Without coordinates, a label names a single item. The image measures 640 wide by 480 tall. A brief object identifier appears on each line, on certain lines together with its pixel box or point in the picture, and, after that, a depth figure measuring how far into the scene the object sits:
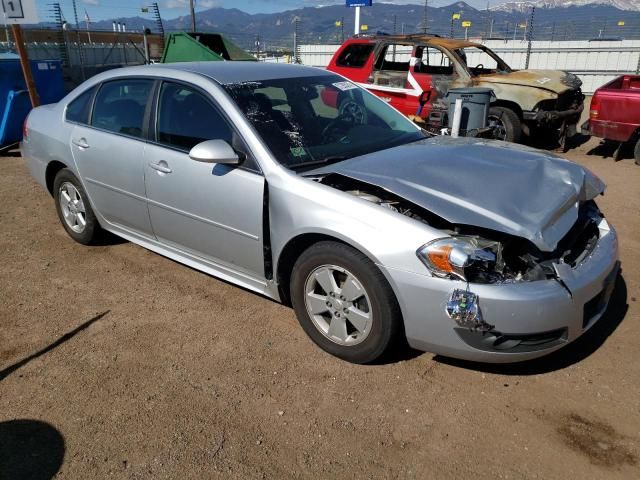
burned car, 8.37
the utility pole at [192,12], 28.16
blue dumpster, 8.83
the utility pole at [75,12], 21.38
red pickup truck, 7.76
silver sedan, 2.67
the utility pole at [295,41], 19.20
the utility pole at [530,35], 16.94
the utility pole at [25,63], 7.24
